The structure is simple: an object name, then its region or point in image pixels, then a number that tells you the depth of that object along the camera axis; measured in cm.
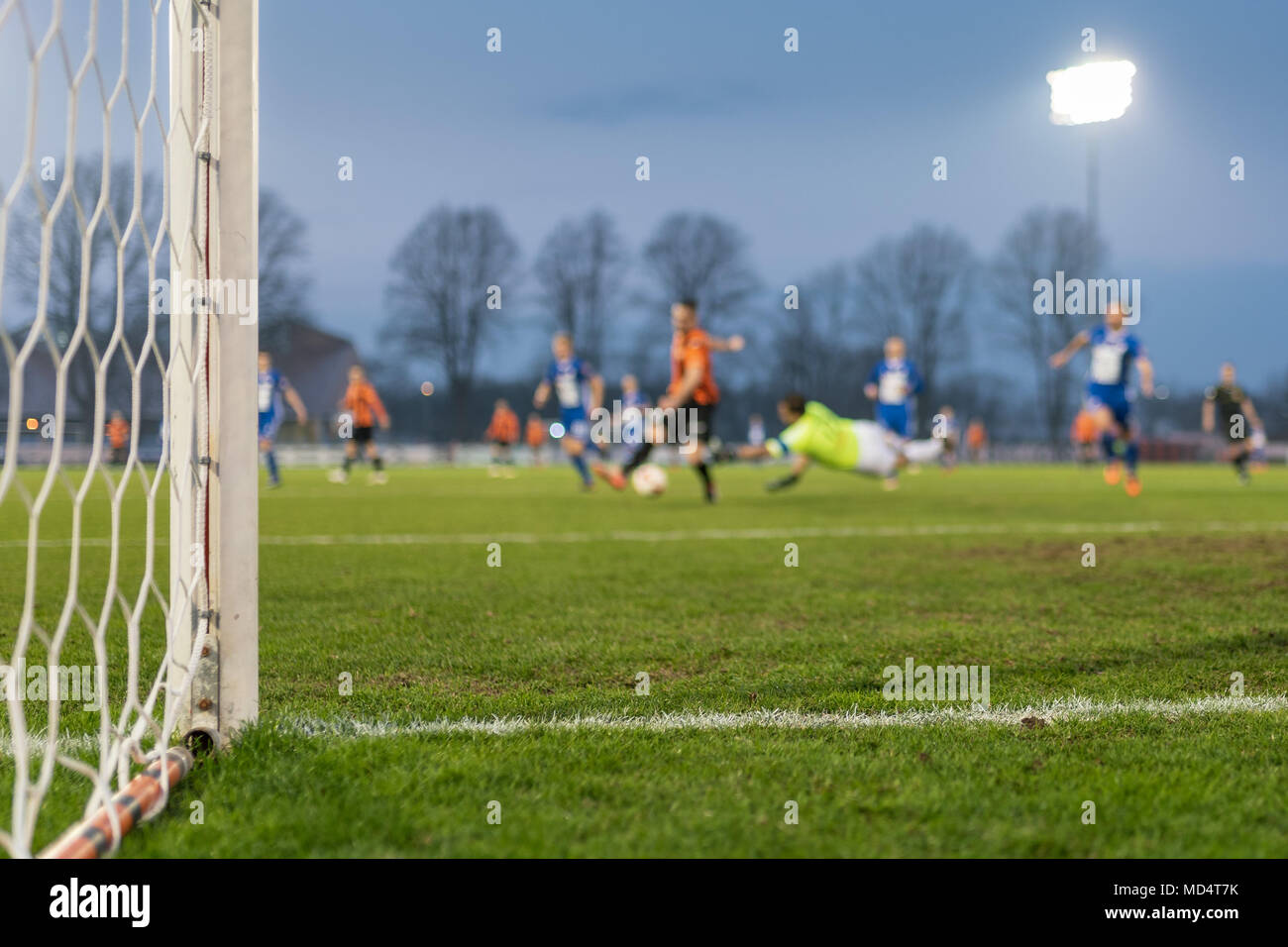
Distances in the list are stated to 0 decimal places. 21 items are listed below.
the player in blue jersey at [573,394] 1614
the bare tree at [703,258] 4897
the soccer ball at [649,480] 1290
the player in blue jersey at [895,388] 1900
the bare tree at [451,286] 4681
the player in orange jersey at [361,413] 1856
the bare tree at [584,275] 4872
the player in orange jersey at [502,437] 3070
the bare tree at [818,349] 5003
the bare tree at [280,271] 3453
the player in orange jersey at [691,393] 1214
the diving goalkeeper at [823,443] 1230
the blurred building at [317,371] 4275
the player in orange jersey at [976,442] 4616
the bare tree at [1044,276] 4888
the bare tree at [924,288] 5162
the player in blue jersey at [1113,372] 1418
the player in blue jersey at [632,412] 2809
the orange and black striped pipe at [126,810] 177
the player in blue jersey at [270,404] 1678
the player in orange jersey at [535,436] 2991
